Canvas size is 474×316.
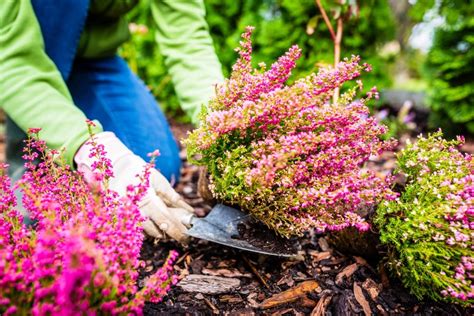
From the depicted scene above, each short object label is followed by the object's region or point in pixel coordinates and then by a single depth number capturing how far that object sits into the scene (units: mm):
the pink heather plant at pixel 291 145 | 546
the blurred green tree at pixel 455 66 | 1317
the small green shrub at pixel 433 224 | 535
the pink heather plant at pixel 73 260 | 408
